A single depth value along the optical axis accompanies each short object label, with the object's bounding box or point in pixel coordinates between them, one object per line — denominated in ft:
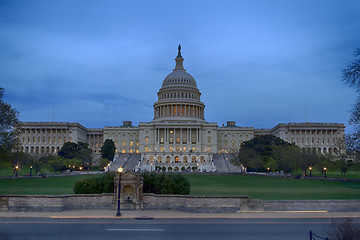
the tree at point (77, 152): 320.09
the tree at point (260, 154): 274.57
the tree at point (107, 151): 384.88
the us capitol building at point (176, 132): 471.21
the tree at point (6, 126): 151.43
